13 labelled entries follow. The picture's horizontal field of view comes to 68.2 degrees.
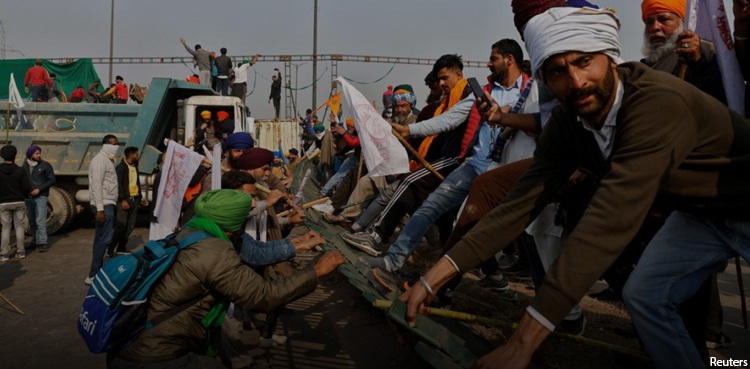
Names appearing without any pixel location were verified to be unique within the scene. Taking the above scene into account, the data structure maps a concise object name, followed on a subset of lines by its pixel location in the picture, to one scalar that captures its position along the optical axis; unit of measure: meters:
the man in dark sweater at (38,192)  9.85
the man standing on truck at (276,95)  22.61
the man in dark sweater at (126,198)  8.72
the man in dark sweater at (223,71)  15.74
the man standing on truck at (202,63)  15.62
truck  11.09
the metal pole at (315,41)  23.68
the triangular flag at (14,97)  11.26
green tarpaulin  19.73
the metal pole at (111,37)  29.24
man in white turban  1.65
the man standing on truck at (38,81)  15.06
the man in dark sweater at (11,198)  8.96
